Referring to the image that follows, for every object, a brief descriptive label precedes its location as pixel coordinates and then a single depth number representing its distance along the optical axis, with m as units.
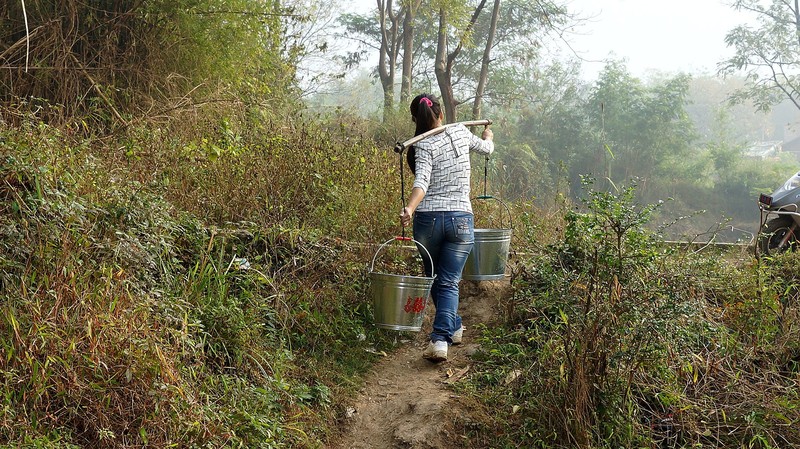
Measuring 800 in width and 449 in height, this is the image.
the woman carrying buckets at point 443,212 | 5.60
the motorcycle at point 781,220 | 7.70
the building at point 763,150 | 39.72
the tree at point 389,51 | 21.95
